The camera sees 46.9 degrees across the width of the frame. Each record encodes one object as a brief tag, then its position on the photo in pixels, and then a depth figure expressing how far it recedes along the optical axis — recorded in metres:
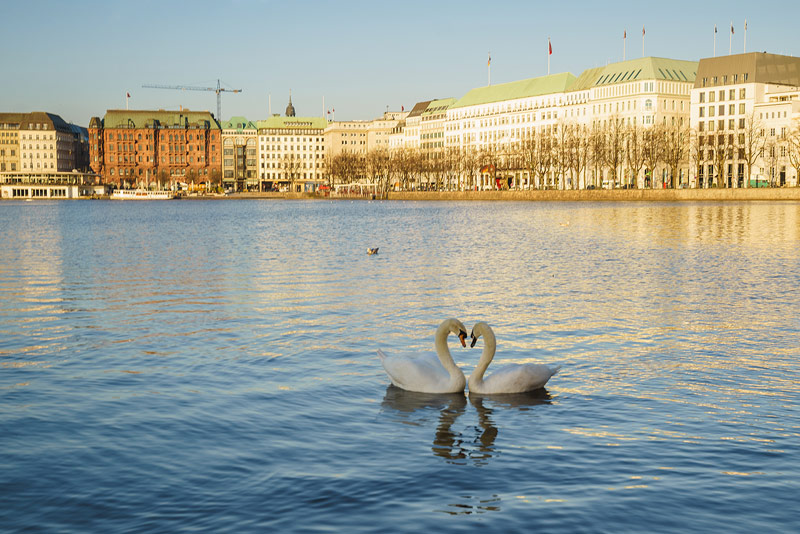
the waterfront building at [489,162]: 186.00
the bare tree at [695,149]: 153.00
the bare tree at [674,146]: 136.66
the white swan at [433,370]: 14.34
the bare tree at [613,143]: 144.09
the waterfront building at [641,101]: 168.88
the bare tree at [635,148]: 141.96
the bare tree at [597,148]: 148.62
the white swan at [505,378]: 14.47
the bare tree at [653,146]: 138.75
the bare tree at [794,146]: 125.59
